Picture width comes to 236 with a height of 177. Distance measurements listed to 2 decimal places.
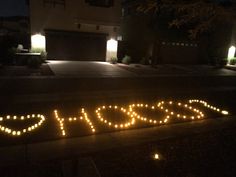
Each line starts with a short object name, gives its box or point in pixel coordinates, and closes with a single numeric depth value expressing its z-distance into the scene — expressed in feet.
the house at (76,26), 65.57
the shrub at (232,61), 94.32
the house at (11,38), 55.11
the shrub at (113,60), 71.92
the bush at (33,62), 52.60
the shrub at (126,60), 72.23
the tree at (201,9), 18.08
